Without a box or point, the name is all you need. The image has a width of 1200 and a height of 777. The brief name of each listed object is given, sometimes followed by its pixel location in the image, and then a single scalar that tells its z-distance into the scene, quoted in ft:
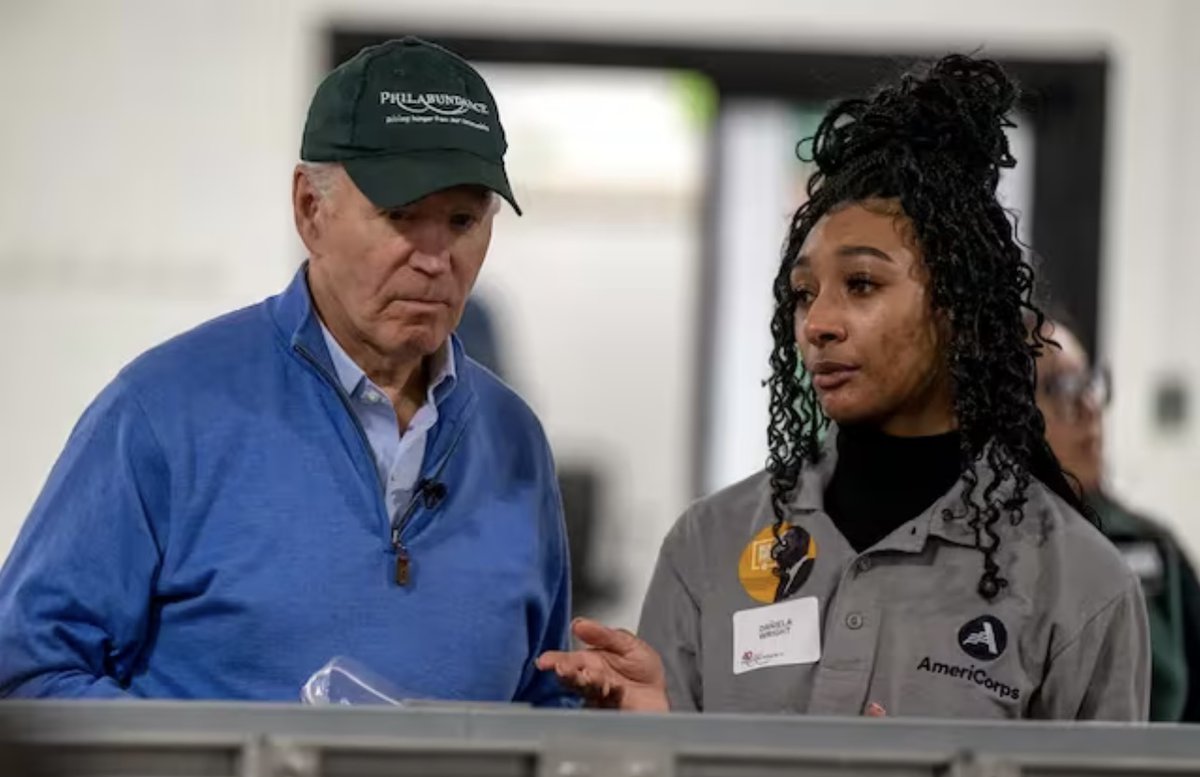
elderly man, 12.50
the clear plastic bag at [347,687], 12.50
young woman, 12.70
